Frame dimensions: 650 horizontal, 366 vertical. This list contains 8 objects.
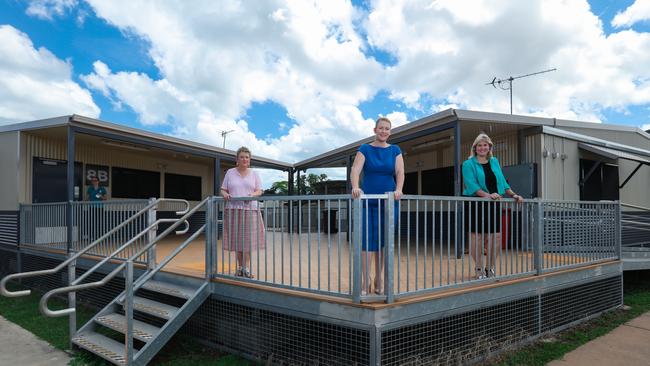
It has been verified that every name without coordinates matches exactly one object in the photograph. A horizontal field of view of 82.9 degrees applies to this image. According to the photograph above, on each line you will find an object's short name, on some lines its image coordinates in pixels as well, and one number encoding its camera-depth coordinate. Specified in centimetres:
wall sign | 900
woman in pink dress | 336
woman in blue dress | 270
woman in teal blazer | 333
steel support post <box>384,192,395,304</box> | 248
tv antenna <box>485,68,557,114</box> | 995
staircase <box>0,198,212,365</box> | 297
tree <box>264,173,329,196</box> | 2903
